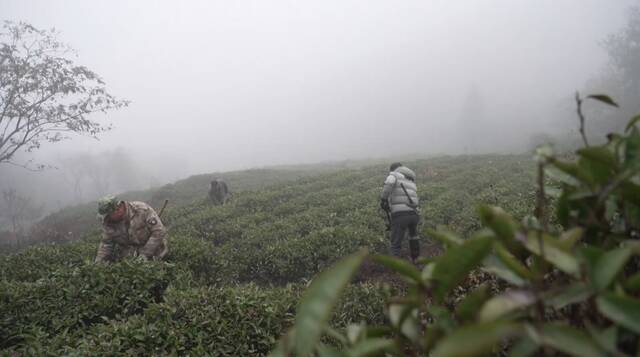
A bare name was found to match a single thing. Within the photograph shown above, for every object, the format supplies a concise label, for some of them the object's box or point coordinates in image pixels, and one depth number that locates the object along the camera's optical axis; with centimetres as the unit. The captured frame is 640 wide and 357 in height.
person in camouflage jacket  830
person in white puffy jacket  1021
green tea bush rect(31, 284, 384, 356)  532
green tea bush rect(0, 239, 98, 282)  949
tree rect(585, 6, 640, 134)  4744
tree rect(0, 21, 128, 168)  2241
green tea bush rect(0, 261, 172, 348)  650
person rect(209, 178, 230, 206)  2063
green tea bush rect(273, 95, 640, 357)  87
